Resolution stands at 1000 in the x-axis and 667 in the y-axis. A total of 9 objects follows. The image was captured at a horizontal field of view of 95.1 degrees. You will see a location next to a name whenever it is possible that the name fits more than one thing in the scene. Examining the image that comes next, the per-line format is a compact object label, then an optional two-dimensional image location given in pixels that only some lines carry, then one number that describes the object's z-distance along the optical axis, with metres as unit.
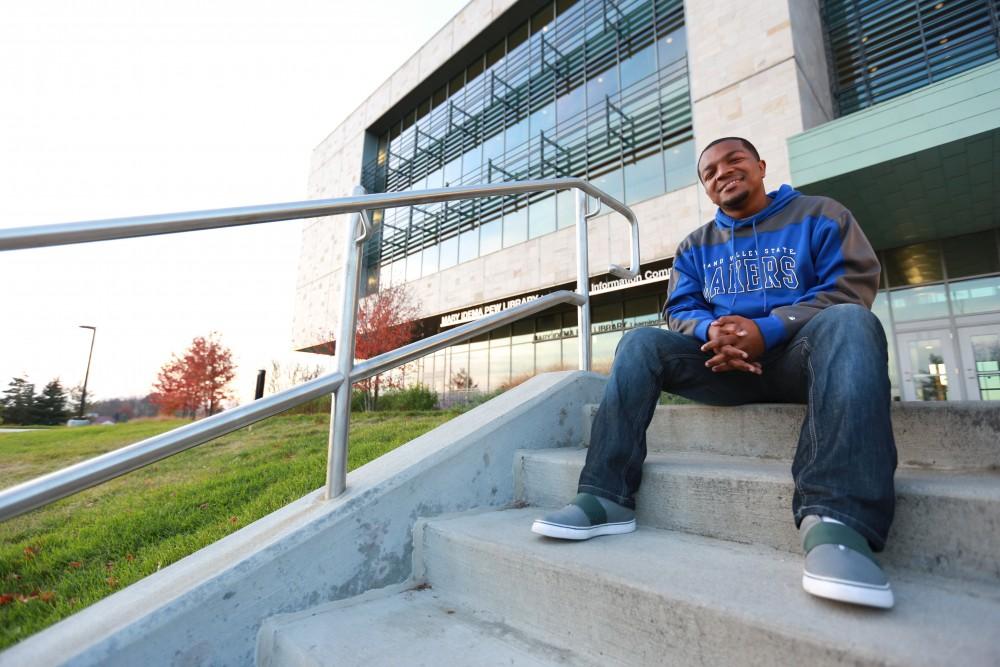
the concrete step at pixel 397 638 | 1.01
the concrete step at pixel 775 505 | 0.99
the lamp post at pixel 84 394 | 19.04
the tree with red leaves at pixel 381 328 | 12.17
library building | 6.55
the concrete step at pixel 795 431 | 1.34
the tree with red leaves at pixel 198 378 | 21.94
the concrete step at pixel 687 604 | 0.75
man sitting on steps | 1.03
